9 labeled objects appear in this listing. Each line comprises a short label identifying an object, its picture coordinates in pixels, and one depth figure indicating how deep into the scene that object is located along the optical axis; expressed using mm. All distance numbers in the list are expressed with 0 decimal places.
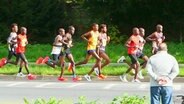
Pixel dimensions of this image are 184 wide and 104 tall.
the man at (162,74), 10406
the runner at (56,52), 20609
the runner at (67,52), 20172
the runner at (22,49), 20875
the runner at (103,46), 20609
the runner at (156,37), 20828
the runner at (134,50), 19828
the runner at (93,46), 20359
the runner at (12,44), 21531
